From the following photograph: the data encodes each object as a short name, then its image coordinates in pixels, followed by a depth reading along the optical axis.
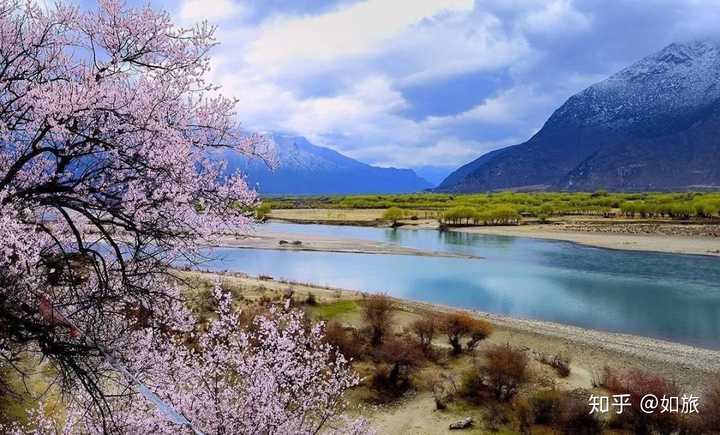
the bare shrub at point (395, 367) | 17.98
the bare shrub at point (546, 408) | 15.47
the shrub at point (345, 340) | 19.94
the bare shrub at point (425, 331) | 20.92
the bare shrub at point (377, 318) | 21.66
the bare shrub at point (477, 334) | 21.17
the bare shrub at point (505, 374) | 17.16
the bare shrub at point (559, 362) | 19.22
